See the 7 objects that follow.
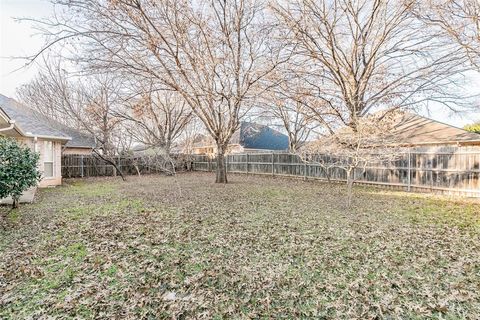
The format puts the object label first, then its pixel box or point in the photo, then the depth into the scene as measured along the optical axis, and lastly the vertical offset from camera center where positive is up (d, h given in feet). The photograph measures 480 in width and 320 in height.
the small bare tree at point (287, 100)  35.27 +9.09
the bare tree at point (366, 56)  32.68 +13.25
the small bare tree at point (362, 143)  23.89 +1.68
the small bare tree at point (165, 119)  53.20 +8.10
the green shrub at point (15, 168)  19.75 -0.80
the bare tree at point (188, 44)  24.35 +11.87
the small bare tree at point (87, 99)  43.42 +10.69
